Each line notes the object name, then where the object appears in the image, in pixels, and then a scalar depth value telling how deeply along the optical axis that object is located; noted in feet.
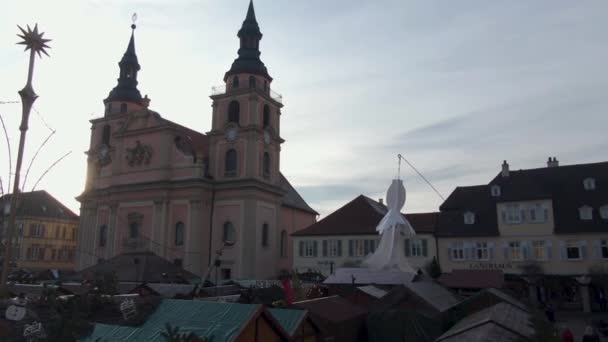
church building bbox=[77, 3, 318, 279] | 142.72
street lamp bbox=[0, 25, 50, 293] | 26.37
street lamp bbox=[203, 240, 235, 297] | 53.40
